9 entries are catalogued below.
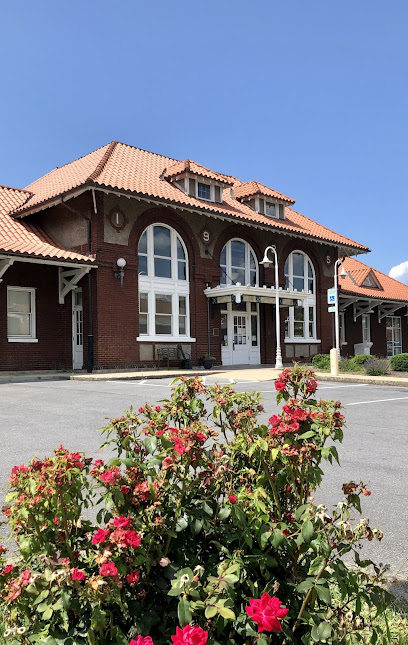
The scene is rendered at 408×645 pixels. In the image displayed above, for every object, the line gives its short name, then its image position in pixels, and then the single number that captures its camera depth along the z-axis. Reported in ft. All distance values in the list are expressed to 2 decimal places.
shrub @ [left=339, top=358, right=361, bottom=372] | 69.82
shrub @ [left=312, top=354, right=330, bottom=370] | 76.02
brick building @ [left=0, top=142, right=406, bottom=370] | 64.49
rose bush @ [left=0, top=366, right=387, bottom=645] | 5.49
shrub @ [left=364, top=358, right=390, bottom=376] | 64.85
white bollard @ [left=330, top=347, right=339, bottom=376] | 63.77
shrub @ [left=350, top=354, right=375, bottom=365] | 76.13
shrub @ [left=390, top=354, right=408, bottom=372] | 71.92
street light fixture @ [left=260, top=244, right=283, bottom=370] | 73.00
